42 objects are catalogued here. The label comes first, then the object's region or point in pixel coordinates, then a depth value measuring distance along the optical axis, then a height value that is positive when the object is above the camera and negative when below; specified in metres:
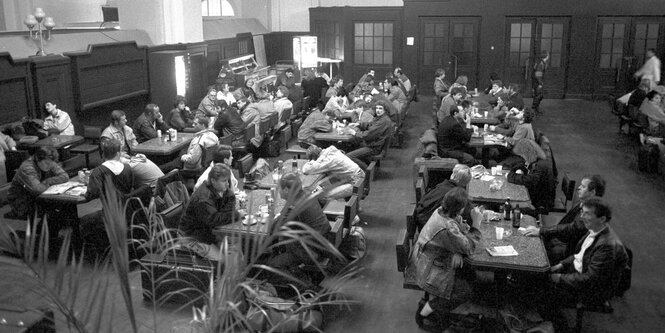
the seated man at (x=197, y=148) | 8.83 -1.49
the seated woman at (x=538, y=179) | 7.30 -1.61
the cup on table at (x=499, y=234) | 5.70 -1.74
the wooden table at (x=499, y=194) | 6.78 -1.69
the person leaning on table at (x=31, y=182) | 7.08 -1.57
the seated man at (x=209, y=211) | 5.91 -1.59
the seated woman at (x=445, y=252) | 5.28 -1.78
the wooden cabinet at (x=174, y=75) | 14.02 -0.78
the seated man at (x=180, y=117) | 11.12 -1.35
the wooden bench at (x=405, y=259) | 5.34 -1.86
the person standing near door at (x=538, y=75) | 16.66 -1.03
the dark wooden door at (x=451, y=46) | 19.25 -0.24
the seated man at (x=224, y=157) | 7.10 -1.32
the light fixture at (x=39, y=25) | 10.55 +0.28
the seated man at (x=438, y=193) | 6.45 -1.57
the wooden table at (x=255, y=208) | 5.91 -1.70
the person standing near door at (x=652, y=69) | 16.92 -0.86
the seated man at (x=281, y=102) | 12.04 -1.21
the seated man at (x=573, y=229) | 5.84 -1.75
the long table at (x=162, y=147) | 9.22 -1.55
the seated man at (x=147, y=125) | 10.05 -1.32
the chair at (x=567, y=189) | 6.96 -1.67
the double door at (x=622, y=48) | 17.84 -0.32
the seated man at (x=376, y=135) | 10.13 -1.54
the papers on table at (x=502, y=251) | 5.35 -1.79
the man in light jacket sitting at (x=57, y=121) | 10.09 -1.27
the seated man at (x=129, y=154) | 7.48 -1.44
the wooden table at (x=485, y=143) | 9.81 -1.60
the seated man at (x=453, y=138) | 9.59 -1.51
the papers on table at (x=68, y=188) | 7.09 -1.64
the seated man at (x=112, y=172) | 6.80 -1.42
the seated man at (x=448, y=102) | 11.72 -1.16
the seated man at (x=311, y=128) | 10.27 -1.43
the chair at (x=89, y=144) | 10.02 -1.67
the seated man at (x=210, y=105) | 12.45 -1.28
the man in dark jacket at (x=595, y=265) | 5.01 -1.80
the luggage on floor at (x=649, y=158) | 10.64 -2.01
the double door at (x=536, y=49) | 18.53 -0.34
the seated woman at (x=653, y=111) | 11.40 -1.37
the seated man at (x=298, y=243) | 5.70 -1.76
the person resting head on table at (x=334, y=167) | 7.80 -1.57
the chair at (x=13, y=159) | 9.05 -1.66
